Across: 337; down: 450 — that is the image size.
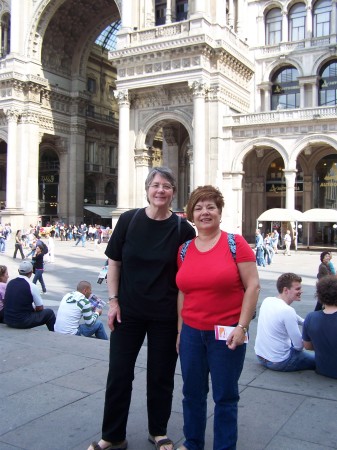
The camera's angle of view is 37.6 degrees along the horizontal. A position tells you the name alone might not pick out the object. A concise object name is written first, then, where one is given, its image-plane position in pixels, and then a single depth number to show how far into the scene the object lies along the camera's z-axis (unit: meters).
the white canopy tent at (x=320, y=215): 29.89
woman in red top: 3.27
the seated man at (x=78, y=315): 7.34
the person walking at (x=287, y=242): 27.61
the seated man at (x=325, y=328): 5.18
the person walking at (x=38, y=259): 14.15
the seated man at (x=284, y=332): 5.47
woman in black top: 3.66
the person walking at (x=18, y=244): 23.75
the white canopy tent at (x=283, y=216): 30.58
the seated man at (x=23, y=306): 7.54
